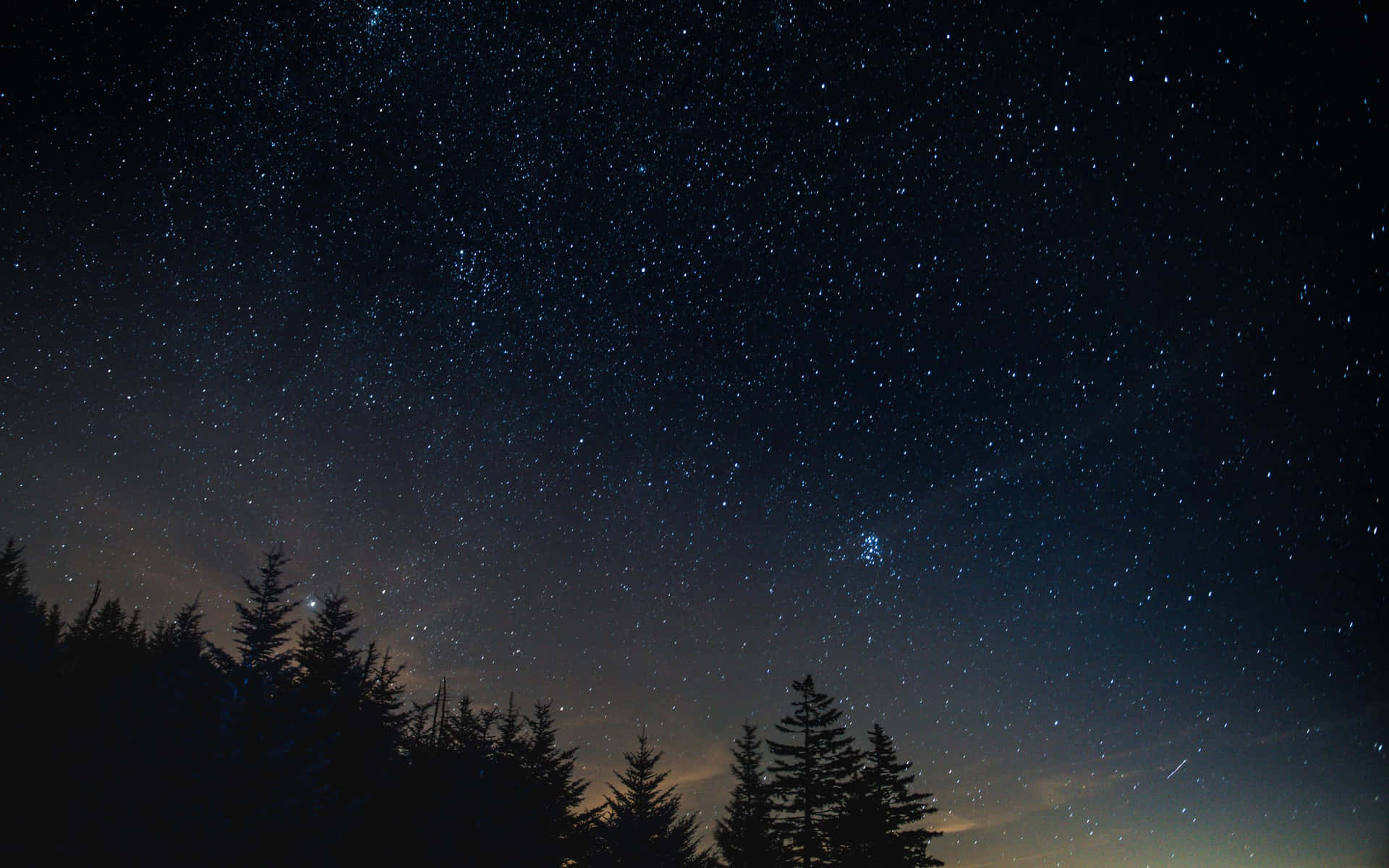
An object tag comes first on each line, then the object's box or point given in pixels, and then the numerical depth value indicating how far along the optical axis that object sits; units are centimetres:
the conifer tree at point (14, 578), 2073
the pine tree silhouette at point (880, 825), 2333
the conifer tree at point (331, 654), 1462
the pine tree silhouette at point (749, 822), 2669
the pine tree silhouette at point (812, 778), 2391
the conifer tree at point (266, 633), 1200
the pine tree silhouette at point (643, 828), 2100
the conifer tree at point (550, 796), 1897
